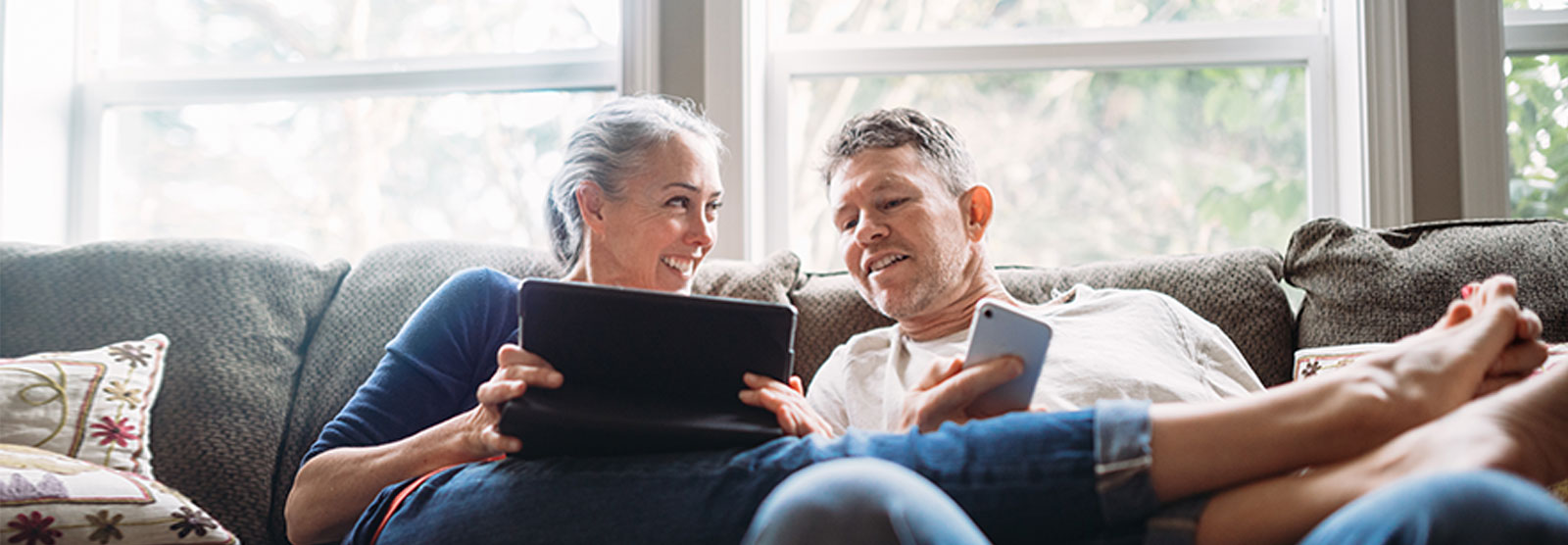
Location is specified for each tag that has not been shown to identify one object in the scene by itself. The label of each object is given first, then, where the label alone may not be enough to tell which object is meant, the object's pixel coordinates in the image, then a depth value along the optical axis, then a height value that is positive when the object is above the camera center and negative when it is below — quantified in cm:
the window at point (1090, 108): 234 +44
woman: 87 -17
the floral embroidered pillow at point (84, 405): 159 -18
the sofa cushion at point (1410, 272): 156 +3
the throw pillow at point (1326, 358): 145 -11
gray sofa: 162 -2
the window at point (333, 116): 257 +48
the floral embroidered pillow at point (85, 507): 127 -28
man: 146 -3
